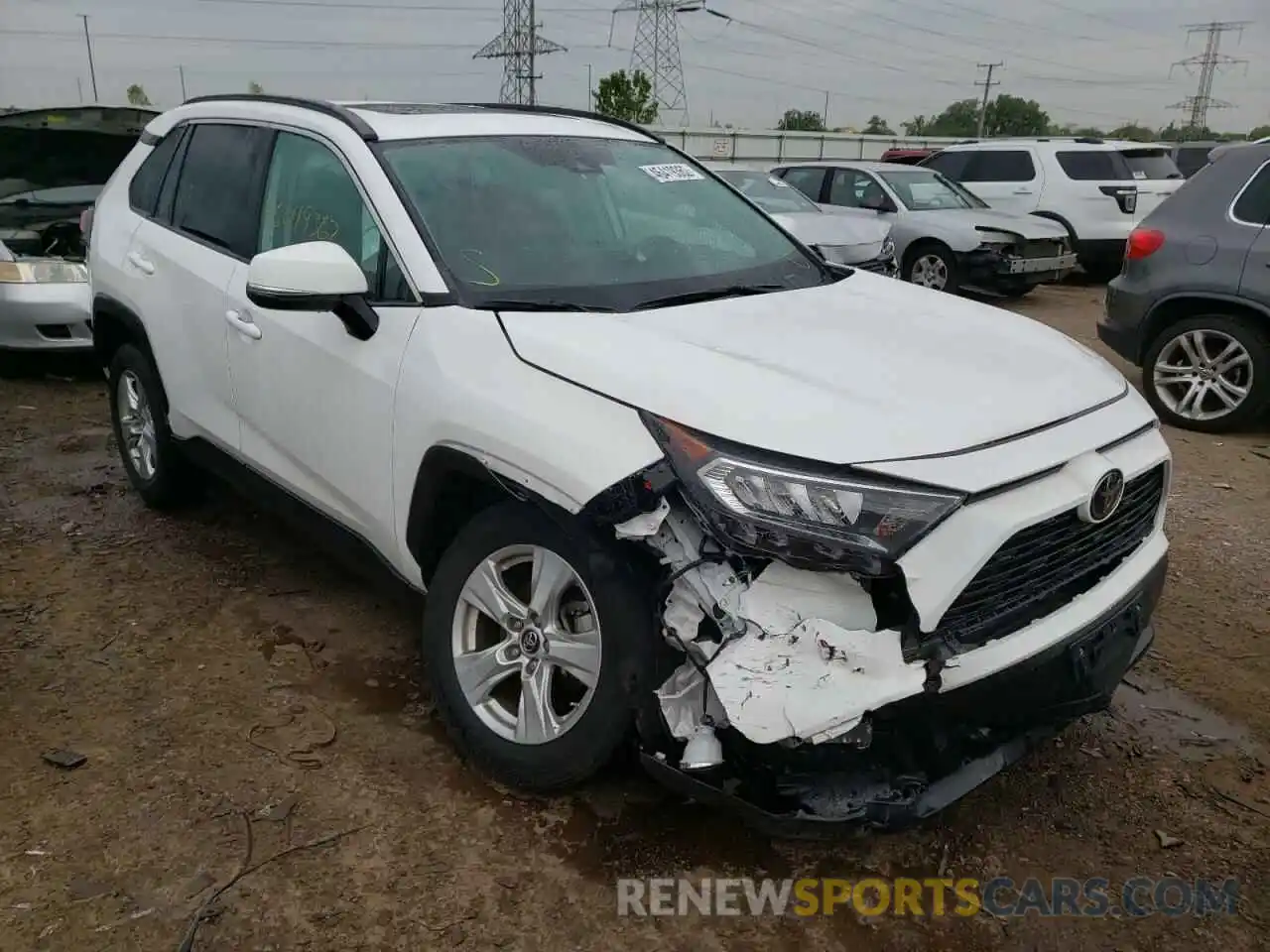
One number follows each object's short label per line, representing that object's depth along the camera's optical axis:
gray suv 6.07
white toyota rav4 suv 2.12
